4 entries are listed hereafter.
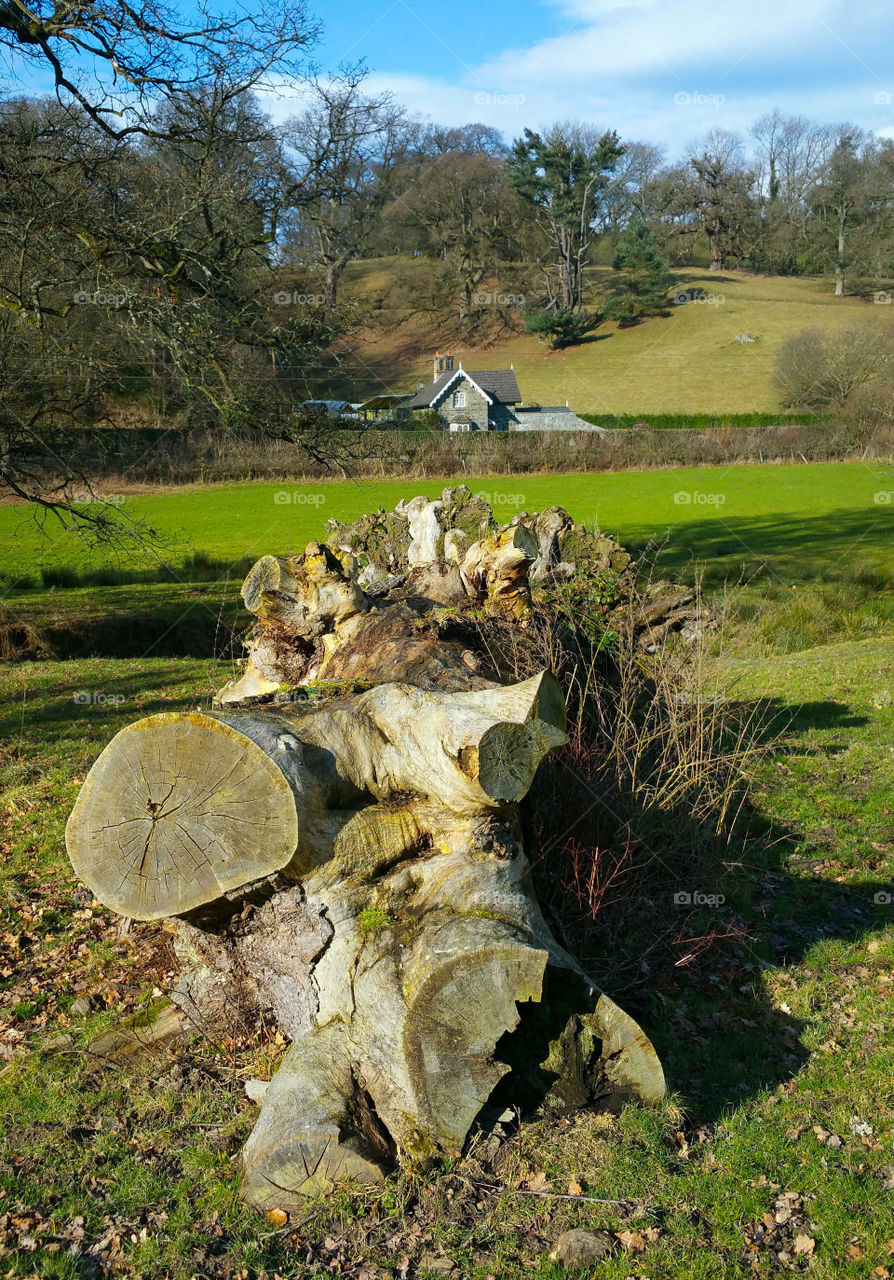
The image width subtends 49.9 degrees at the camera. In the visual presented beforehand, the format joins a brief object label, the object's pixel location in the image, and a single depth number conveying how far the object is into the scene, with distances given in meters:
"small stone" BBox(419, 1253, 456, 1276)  3.40
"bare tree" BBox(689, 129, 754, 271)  87.31
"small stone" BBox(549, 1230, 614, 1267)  3.44
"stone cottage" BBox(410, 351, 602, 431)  62.97
